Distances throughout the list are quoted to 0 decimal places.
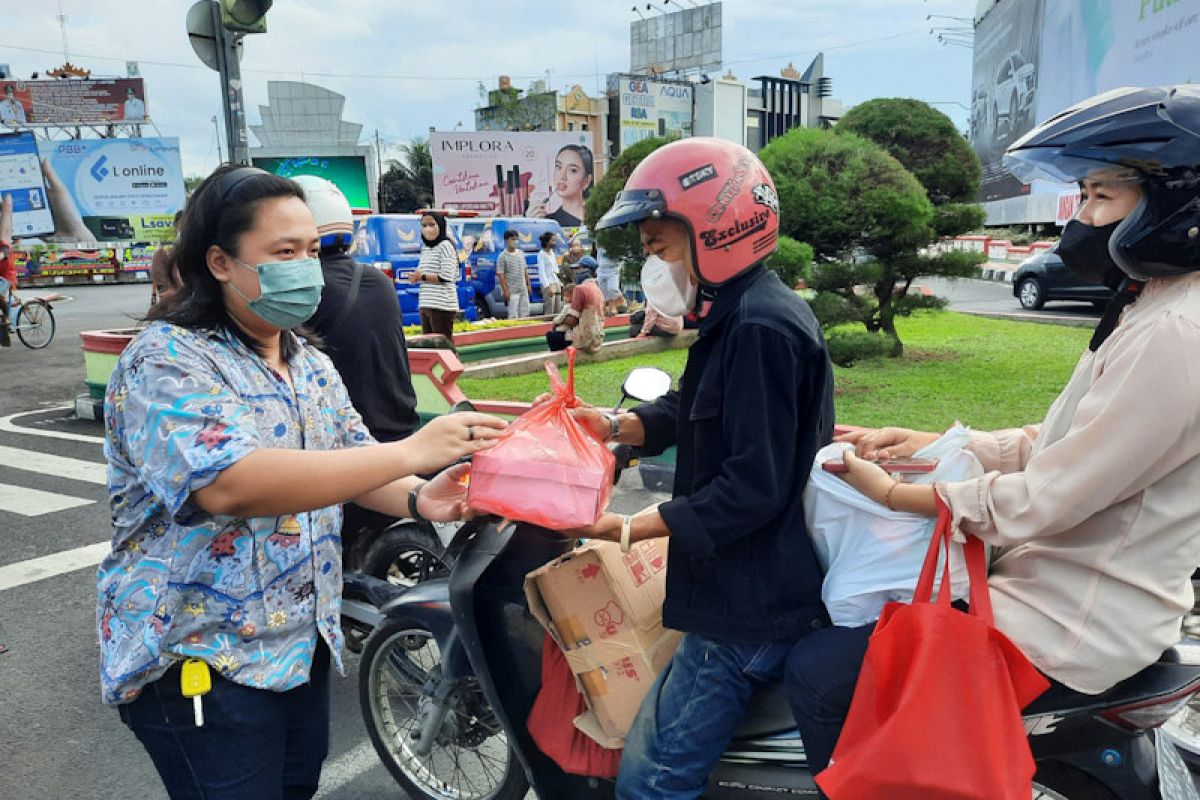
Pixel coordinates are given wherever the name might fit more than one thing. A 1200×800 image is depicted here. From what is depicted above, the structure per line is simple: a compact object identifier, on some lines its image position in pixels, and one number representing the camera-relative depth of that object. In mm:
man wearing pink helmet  1896
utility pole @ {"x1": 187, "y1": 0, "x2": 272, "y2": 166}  6406
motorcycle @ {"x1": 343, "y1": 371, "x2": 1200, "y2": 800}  1876
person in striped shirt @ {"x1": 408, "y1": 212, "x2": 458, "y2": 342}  11117
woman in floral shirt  1674
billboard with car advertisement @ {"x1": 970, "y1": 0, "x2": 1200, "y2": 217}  16891
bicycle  14922
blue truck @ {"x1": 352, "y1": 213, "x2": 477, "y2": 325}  15805
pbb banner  43094
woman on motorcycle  1611
